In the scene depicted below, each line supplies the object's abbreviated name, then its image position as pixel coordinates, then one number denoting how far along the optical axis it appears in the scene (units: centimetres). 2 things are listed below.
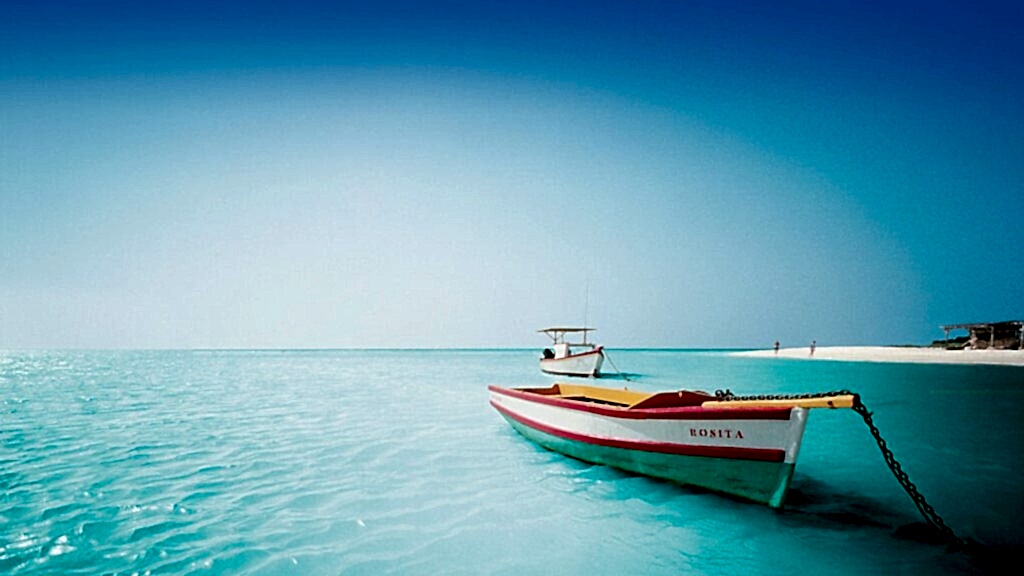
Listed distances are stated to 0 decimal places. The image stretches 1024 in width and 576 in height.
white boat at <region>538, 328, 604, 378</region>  3481
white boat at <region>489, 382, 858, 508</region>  680
